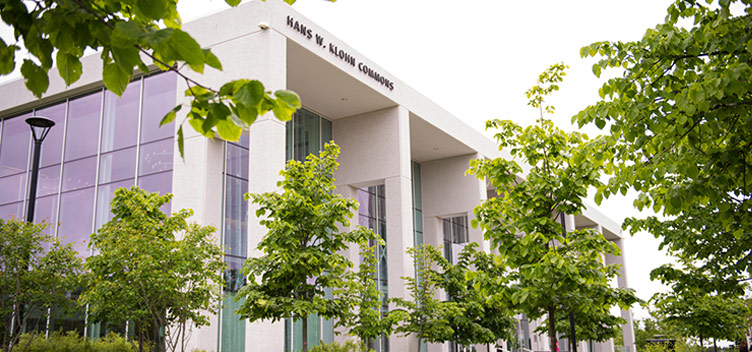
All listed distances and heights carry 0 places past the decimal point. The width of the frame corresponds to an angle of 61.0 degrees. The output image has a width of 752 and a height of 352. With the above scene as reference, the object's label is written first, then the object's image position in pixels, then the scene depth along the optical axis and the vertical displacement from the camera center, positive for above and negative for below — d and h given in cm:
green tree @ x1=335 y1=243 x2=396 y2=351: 1677 +42
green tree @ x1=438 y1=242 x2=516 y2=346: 2191 +50
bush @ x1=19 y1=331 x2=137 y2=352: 1587 -25
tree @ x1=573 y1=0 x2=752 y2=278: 716 +239
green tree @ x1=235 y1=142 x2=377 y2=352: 1330 +169
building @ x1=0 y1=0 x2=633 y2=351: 1848 +643
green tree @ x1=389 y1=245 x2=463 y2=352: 2052 +54
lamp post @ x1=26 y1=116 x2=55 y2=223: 1575 +446
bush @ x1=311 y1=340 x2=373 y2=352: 1650 -49
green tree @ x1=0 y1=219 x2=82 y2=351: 1559 +147
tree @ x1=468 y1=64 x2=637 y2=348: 1085 +164
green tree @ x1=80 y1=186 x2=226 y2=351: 1416 +144
